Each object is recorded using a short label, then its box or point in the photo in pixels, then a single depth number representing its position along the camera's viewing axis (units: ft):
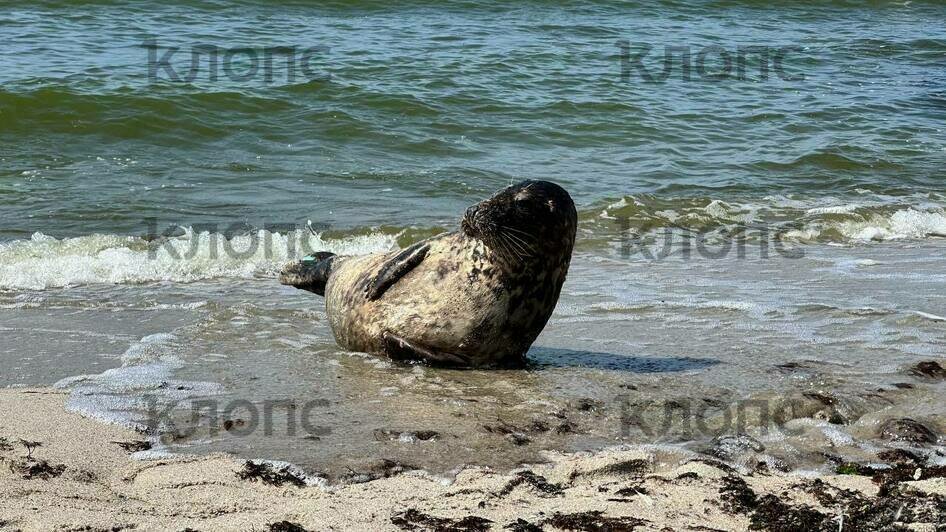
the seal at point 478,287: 34.63
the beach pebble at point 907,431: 28.66
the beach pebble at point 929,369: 34.65
